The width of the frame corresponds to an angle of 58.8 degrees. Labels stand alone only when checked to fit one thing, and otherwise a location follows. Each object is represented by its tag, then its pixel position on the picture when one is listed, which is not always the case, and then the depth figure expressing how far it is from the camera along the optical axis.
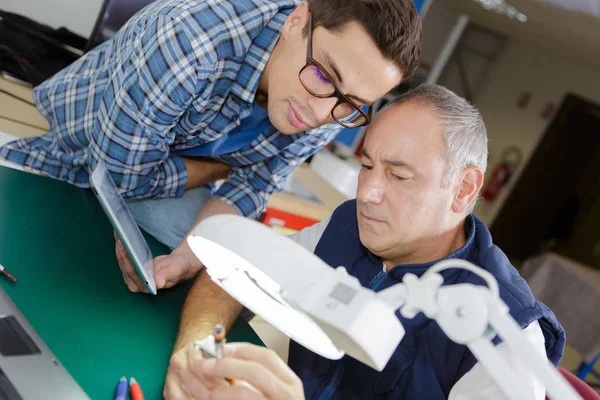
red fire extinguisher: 7.12
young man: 1.19
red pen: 0.85
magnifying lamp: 0.52
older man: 1.04
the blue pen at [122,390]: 0.83
